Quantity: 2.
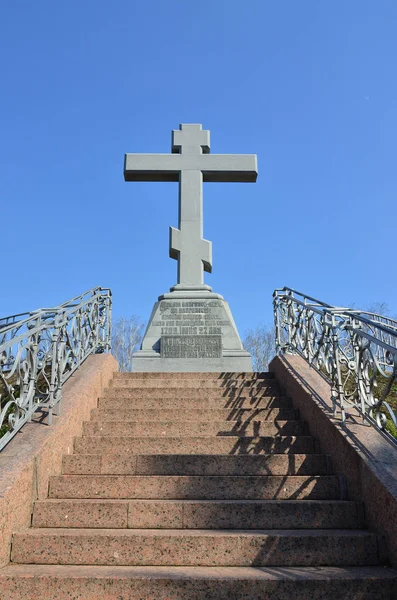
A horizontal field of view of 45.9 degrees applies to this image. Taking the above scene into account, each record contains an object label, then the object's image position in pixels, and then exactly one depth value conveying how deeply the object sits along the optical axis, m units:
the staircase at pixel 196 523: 2.96
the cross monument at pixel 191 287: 8.08
